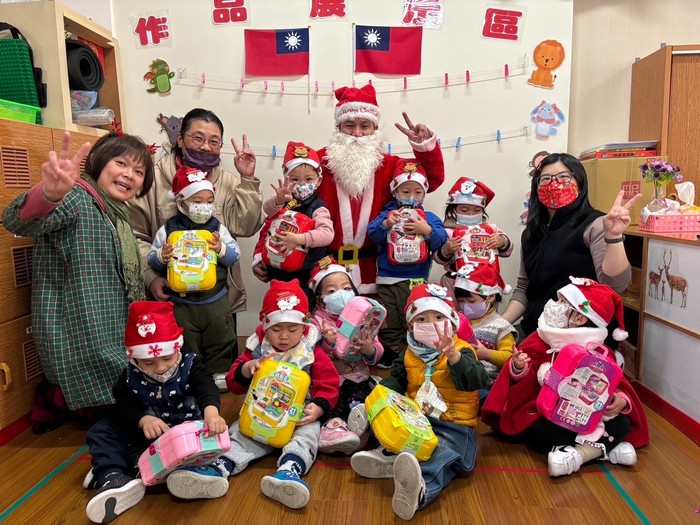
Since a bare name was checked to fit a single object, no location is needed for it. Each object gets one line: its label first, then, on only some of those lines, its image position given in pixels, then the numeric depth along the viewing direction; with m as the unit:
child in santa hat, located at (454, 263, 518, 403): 2.63
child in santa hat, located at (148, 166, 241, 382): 2.70
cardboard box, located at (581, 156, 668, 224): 3.31
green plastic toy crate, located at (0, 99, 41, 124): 2.48
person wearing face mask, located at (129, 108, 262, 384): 3.04
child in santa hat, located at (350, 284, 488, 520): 1.95
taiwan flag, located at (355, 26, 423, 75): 3.67
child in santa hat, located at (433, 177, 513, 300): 2.85
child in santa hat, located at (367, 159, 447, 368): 2.96
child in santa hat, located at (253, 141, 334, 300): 2.85
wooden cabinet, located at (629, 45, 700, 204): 3.42
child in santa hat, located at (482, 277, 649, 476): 2.05
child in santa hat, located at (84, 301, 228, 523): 1.85
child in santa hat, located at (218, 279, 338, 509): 2.04
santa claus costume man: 3.13
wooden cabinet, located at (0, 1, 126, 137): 2.85
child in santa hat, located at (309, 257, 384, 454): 2.43
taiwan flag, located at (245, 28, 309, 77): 3.70
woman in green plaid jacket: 2.29
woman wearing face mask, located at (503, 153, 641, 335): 2.57
